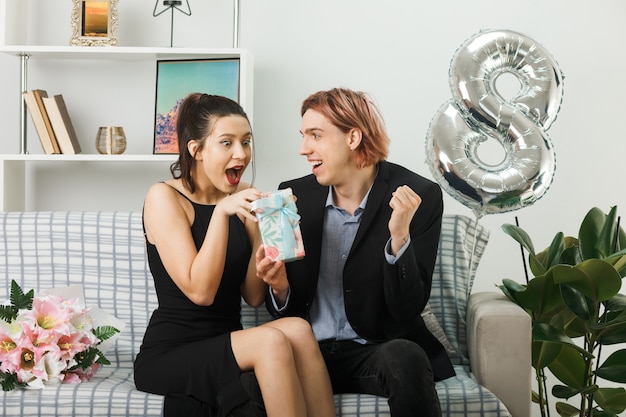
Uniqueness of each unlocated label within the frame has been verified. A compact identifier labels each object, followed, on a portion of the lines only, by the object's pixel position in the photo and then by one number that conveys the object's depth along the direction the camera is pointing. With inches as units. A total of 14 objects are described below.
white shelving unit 118.0
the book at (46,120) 121.3
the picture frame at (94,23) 121.0
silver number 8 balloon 97.7
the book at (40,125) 121.1
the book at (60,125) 121.2
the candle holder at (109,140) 121.1
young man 86.2
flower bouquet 82.8
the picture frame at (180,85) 119.2
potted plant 91.6
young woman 78.5
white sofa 99.7
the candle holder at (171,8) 123.0
